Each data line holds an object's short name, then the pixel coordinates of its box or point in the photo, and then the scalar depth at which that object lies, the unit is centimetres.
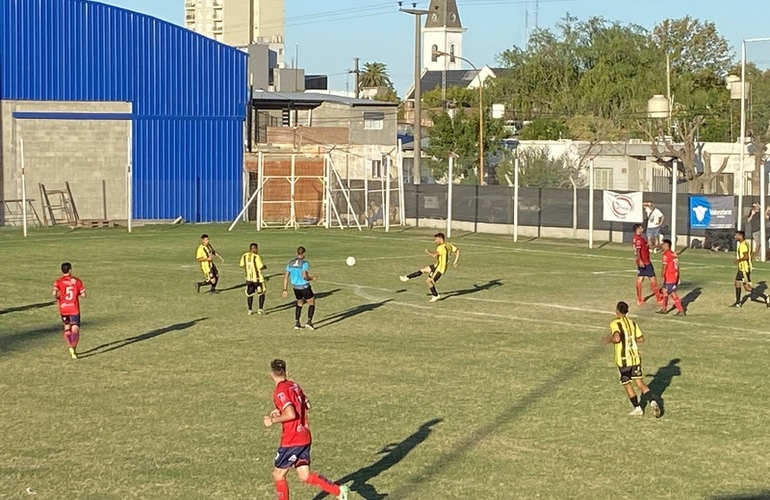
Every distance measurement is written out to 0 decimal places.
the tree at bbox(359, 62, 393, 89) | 17725
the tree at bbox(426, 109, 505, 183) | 7925
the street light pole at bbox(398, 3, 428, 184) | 6306
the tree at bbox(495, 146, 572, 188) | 6756
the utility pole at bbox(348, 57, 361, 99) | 11774
